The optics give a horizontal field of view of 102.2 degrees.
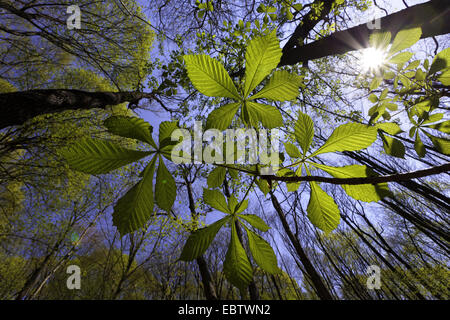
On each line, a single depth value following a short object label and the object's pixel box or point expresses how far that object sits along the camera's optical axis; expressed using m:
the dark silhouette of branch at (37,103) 1.43
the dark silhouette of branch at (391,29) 1.09
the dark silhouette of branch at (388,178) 0.24
